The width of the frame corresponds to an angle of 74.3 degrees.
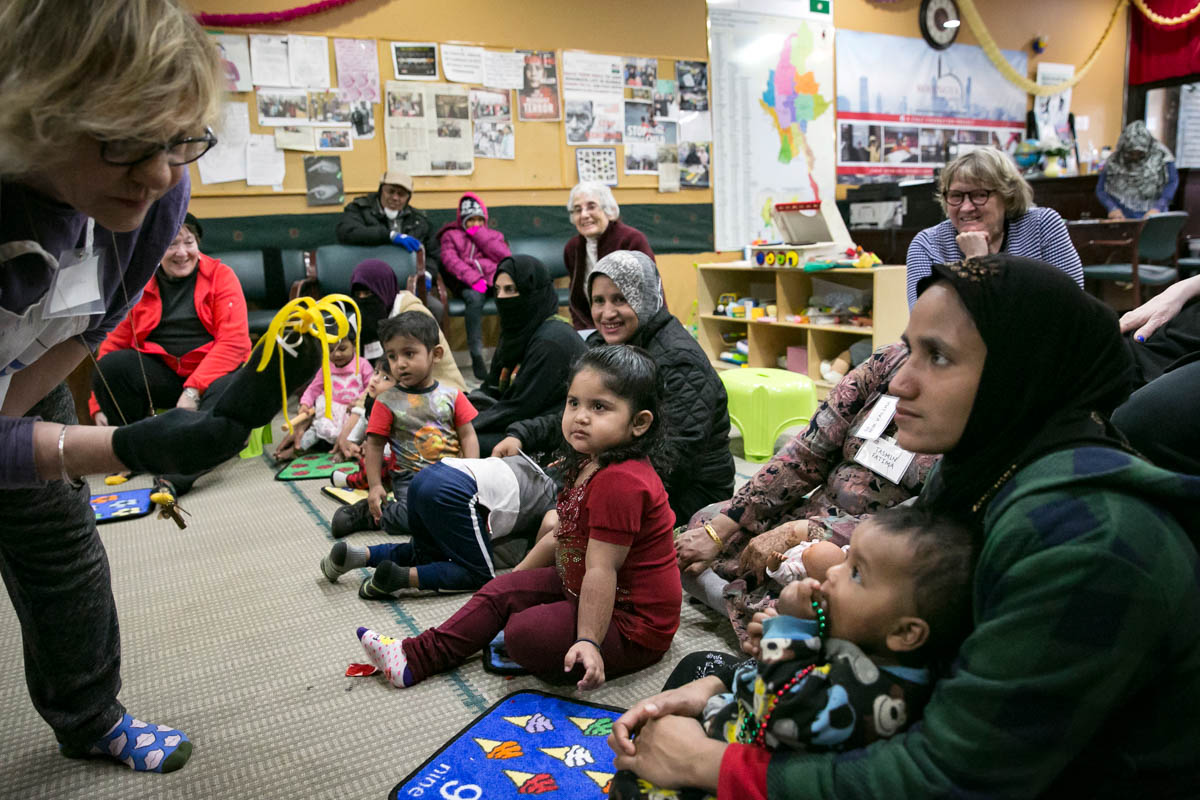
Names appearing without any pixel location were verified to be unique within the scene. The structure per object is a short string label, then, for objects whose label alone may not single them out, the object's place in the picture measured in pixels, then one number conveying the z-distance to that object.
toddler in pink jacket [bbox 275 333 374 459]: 3.61
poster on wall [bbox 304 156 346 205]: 5.13
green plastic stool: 3.39
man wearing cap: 4.98
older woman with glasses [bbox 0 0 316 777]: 0.82
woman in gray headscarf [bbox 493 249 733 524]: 2.19
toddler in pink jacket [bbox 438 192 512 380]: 5.18
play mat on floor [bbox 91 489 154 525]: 2.91
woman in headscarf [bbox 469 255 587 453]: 2.71
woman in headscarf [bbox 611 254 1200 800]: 0.68
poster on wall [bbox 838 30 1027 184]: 6.96
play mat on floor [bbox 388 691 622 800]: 1.33
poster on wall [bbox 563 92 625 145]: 5.88
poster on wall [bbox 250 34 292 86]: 4.89
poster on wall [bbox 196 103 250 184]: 4.86
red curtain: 7.71
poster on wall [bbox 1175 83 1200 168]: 8.23
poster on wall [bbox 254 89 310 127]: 4.96
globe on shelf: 6.58
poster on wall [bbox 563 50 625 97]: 5.82
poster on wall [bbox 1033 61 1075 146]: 7.94
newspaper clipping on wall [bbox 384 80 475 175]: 5.31
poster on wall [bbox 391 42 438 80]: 5.29
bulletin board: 5.04
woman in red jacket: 3.40
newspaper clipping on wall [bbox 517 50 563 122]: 5.70
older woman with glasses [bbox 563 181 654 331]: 3.92
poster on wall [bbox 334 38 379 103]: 5.13
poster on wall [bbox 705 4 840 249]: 6.44
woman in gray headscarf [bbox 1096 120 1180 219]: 5.61
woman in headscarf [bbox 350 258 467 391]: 3.82
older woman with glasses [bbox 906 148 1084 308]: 2.63
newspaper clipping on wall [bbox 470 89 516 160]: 5.55
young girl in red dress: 1.58
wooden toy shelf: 4.21
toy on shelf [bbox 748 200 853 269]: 4.54
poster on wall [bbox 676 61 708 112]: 6.27
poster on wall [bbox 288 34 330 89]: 4.99
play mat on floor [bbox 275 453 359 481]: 3.38
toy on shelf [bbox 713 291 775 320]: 4.96
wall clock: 7.16
